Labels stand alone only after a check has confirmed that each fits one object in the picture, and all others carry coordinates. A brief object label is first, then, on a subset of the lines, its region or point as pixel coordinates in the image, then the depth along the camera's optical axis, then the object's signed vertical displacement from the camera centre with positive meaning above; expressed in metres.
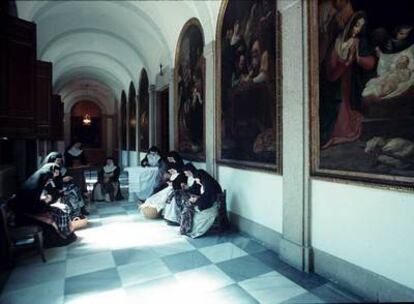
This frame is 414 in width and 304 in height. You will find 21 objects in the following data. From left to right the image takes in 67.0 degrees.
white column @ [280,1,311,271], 4.02 +0.11
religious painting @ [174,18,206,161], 7.41 +1.54
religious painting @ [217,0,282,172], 4.79 +1.15
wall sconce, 23.77 +2.51
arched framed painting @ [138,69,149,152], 12.83 +1.77
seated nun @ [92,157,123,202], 9.19 -0.96
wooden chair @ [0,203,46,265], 3.91 -1.10
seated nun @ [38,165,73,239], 5.09 -0.92
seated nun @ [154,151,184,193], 7.19 -0.34
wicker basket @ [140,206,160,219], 6.96 -1.33
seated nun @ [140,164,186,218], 6.70 -1.00
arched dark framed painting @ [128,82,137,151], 15.69 +1.85
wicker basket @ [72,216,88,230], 6.07 -1.37
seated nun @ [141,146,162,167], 9.10 -0.16
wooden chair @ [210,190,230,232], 5.81 -1.23
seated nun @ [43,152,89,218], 6.07 -0.80
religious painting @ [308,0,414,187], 2.89 +0.64
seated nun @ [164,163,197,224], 6.17 -1.00
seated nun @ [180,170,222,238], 5.59 -1.06
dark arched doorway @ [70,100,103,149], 24.36 +2.13
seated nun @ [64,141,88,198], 8.88 -0.31
